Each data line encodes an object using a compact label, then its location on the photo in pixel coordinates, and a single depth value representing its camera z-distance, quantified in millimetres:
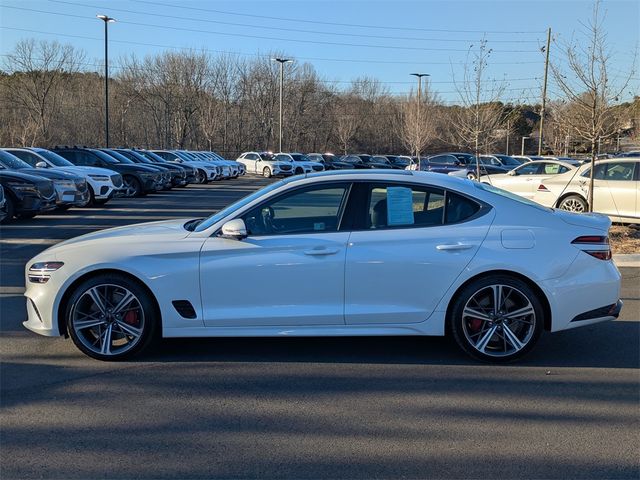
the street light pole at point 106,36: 35250
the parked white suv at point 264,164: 44281
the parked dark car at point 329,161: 44125
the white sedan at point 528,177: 15391
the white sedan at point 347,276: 4930
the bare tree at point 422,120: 39862
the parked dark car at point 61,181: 15055
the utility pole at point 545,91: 22859
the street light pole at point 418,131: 33194
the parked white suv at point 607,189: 12852
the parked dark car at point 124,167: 21094
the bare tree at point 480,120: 19281
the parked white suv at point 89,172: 17641
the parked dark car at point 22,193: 13625
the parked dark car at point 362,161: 41375
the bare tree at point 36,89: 47938
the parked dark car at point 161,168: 24891
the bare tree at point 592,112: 12305
